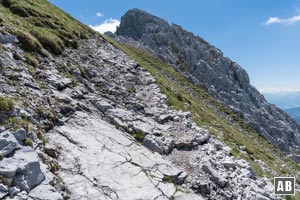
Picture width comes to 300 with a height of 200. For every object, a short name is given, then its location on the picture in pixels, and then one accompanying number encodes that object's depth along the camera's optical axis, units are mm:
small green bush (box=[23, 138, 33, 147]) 9538
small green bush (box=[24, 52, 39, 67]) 15553
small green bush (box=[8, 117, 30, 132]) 9935
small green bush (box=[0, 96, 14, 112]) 10290
